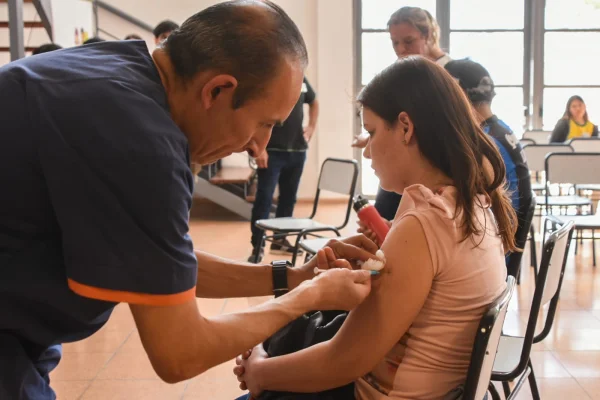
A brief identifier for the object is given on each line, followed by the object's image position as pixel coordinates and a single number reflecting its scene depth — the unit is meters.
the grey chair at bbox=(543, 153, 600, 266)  4.50
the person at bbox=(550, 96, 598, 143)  7.02
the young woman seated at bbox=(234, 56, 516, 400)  1.16
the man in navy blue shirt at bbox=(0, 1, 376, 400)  0.79
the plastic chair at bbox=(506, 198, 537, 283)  2.27
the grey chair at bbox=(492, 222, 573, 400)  1.65
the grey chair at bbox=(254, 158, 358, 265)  3.74
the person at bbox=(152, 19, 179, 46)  4.40
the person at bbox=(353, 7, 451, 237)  3.03
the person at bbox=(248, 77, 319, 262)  4.64
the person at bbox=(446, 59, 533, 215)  2.39
